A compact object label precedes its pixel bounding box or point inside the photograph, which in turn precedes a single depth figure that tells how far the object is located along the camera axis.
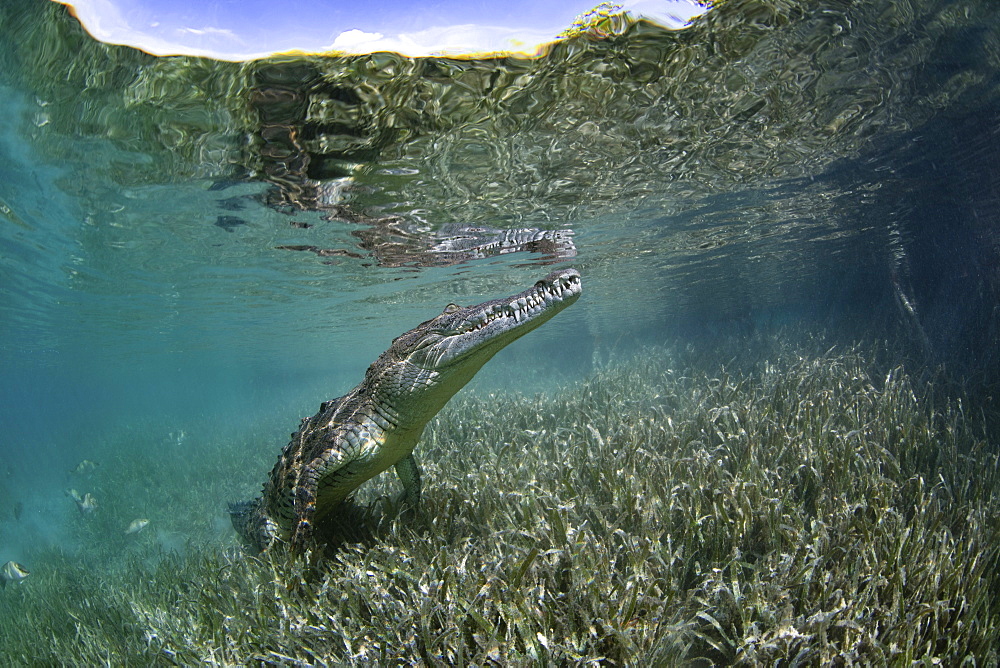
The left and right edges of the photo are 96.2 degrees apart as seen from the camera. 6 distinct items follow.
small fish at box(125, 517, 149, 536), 10.83
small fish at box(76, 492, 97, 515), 11.91
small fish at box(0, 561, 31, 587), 8.41
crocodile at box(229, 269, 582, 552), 3.70
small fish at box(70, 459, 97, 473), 13.57
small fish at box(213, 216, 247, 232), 9.71
